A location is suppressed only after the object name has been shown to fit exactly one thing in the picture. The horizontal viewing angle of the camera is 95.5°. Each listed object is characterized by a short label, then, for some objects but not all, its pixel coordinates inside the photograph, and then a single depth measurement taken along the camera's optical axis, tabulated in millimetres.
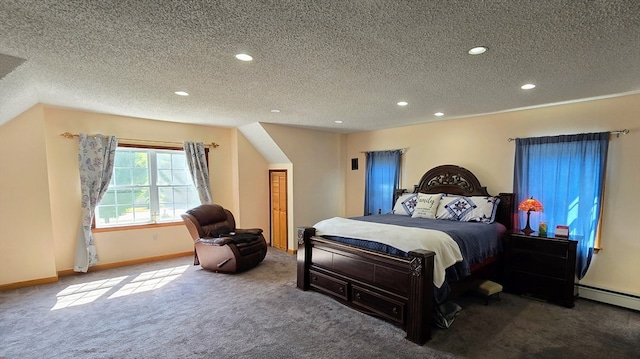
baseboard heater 3157
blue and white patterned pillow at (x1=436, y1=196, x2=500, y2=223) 3910
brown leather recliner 4188
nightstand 3221
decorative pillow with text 4312
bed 2559
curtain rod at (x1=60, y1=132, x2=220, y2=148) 4136
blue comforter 2893
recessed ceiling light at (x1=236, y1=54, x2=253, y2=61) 2100
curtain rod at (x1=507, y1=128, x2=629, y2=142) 3211
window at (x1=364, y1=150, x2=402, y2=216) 5383
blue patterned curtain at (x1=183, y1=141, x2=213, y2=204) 5113
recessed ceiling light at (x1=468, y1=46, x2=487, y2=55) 1979
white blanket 2721
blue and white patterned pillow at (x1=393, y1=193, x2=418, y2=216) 4667
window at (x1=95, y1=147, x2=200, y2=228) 4625
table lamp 3572
